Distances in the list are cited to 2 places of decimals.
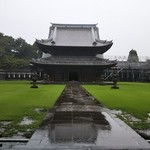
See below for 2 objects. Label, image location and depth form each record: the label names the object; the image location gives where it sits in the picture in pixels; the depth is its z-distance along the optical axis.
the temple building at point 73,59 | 30.86
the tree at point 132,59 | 49.68
